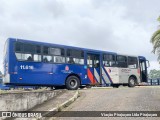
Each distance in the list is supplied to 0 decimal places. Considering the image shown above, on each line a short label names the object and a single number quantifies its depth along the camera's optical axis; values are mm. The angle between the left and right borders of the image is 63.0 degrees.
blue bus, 7364
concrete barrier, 6330
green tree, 9558
